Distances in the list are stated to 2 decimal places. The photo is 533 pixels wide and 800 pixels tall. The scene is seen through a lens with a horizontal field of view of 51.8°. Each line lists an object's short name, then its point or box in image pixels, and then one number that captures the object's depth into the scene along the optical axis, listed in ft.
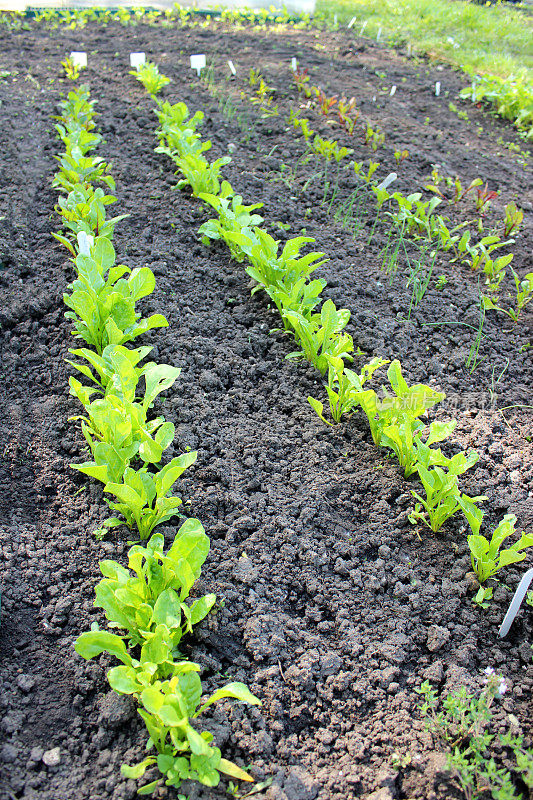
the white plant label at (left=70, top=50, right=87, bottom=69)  18.35
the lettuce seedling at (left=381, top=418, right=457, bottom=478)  7.36
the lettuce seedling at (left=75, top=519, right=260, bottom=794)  4.75
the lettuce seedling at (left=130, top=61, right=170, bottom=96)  17.62
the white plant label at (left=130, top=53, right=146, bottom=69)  17.83
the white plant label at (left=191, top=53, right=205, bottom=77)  18.11
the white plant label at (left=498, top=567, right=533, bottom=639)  5.51
